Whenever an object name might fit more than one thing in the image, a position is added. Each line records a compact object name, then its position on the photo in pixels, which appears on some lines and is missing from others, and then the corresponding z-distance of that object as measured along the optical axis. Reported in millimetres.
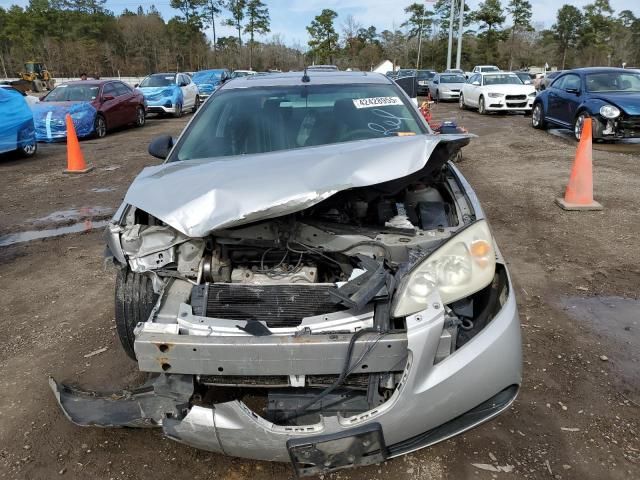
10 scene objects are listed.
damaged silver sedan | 1904
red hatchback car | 12141
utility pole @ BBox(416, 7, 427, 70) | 58481
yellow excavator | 29903
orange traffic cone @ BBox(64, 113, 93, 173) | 9164
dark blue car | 9742
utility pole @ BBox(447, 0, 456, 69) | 36281
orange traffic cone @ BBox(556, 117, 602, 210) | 6078
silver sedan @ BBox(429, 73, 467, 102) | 22422
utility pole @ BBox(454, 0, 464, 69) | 33894
